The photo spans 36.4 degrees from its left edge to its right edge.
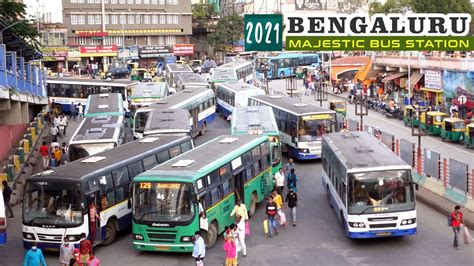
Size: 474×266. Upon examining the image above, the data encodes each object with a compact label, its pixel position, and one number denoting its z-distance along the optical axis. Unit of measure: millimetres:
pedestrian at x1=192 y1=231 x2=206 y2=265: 16233
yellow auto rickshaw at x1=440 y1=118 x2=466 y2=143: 36719
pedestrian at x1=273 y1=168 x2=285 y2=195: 23594
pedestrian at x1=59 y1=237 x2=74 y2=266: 16562
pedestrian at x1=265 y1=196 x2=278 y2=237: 19609
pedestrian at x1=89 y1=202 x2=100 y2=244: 18484
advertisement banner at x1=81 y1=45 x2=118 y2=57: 86938
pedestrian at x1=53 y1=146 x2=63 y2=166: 29767
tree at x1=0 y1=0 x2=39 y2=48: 39562
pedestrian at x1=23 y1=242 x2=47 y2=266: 15352
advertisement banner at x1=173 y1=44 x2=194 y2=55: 96000
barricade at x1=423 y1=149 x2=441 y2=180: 24684
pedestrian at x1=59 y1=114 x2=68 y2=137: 40156
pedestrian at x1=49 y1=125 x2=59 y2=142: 37825
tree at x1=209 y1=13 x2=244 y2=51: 104750
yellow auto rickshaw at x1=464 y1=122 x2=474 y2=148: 34719
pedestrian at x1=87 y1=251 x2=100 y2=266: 14734
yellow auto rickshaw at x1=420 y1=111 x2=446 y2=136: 39125
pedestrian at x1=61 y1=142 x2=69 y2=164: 29466
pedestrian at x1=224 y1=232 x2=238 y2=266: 16625
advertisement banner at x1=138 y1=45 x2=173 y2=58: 93938
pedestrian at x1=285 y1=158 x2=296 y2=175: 25180
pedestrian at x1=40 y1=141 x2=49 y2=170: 30828
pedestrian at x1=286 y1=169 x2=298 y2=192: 23484
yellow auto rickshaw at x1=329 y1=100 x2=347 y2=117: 45469
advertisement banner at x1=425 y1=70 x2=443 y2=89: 45438
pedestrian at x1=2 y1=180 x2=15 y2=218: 23016
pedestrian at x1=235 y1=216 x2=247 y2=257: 17875
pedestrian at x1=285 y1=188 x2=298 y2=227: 20812
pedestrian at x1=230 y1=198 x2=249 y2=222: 18641
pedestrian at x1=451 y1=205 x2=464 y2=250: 18047
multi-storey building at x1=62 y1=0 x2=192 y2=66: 88750
